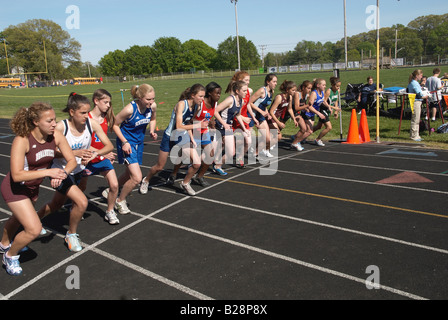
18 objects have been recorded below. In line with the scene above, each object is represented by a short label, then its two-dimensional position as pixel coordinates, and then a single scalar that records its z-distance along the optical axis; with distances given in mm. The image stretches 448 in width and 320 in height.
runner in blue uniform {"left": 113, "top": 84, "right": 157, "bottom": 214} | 5359
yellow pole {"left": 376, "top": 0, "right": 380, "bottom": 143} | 9586
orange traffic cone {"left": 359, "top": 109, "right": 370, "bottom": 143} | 10547
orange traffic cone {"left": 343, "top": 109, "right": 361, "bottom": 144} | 10430
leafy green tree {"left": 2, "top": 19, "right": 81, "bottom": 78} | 87688
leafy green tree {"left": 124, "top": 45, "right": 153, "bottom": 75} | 113875
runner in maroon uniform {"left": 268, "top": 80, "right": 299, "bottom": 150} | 9023
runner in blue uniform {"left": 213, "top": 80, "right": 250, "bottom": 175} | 7316
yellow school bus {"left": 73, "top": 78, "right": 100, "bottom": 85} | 90812
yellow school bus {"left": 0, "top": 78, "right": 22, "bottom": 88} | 79250
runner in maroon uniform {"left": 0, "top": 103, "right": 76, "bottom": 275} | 3670
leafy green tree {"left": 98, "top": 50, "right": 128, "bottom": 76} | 115750
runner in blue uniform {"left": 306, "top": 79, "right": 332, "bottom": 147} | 9531
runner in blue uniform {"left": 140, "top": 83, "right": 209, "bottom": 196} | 6199
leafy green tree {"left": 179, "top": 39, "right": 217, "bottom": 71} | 113500
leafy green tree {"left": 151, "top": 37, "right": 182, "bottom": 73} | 113000
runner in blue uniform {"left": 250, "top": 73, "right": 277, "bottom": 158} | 8664
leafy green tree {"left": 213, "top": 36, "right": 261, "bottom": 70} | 108938
